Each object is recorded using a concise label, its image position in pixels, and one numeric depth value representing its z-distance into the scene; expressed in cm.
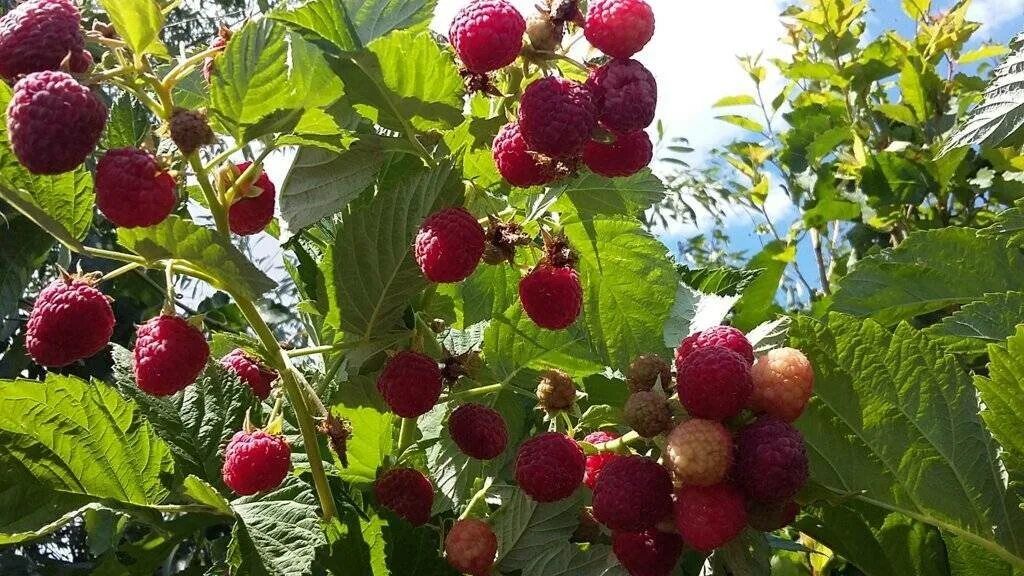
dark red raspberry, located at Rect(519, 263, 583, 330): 21
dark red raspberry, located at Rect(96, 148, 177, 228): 17
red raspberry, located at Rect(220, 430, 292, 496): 20
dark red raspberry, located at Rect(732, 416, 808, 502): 18
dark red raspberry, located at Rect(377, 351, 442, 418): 21
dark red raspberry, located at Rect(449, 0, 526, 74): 19
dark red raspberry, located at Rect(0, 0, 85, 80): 17
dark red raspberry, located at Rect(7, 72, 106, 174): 16
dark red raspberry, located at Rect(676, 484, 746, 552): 18
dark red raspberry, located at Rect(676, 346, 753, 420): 18
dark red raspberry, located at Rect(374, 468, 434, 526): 23
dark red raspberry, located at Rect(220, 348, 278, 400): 26
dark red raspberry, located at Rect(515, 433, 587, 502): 20
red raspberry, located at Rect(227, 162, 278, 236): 22
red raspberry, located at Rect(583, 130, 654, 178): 21
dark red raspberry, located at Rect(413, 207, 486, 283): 19
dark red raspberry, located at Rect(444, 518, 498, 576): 22
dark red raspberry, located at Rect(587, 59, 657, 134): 19
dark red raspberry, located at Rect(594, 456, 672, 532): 19
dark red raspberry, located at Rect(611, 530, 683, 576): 20
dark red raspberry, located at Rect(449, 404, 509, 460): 22
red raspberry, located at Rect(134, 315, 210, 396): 19
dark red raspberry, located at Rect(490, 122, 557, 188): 20
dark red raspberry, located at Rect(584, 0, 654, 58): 20
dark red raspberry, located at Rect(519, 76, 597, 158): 19
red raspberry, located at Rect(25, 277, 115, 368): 19
